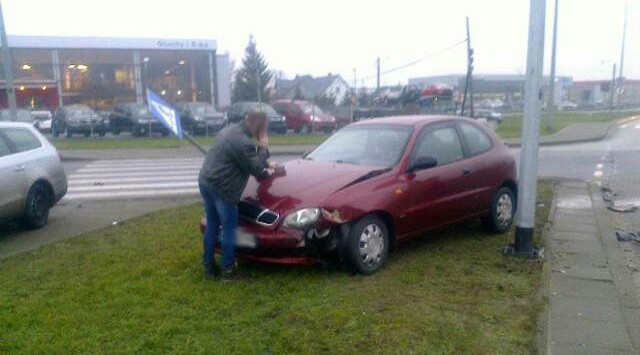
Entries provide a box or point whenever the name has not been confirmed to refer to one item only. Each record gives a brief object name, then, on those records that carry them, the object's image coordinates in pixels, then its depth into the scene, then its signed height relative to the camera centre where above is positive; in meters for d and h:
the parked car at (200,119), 30.56 -1.83
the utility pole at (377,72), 50.85 +0.50
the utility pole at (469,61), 21.84 +0.55
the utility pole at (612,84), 52.75 -0.60
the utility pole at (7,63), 18.06 +0.48
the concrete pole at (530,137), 6.52 -0.60
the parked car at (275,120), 30.67 -1.91
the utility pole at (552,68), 27.47 +0.40
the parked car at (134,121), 30.69 -1.94
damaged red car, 5.85 -1.11
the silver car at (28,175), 8.22 -1.24
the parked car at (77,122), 31.09 -2.00
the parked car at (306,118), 31.88 -1.90
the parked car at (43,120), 37.62 -2.28
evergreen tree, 54.28 +0.27
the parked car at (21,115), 30.39 -1.63
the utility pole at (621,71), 47.07 +0.38
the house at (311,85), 65.12 -0.68
